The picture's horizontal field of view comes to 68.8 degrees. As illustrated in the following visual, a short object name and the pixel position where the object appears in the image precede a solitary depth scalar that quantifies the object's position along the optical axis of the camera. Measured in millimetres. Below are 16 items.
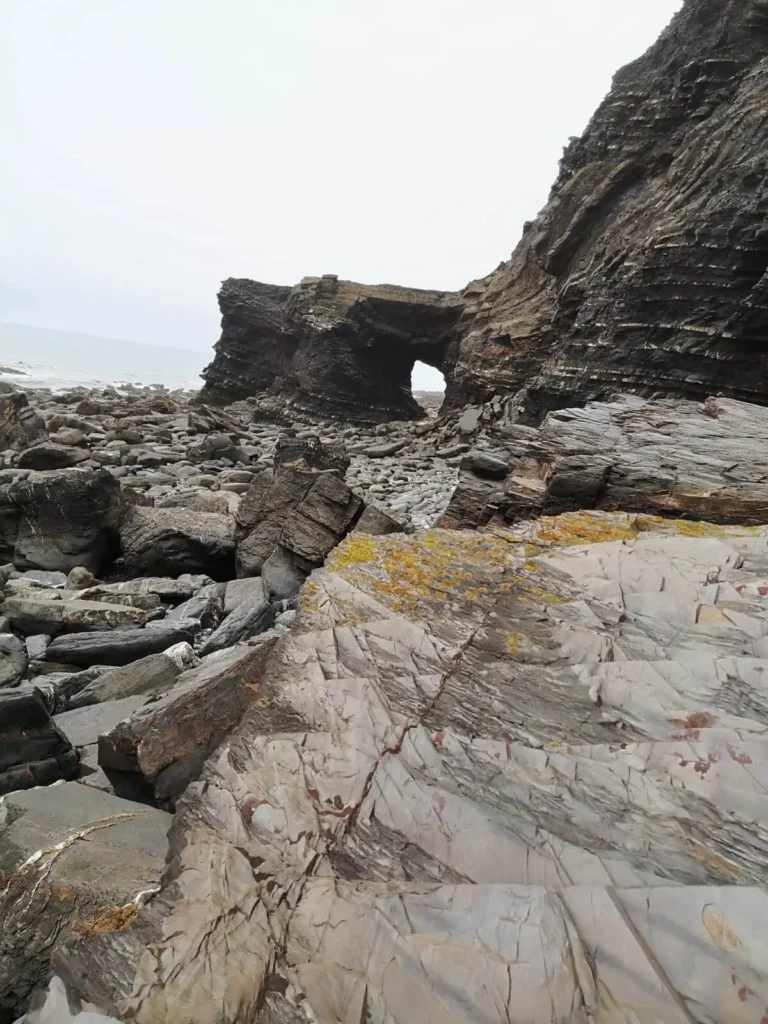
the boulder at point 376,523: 7684
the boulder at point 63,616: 6312
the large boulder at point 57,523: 8562
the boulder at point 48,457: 12781
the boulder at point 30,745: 3695
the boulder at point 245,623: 6145
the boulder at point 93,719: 4473
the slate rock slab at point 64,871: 2379
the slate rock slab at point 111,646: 5822
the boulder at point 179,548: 8391
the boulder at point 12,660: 5227
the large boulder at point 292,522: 7785
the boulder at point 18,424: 16062
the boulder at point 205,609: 6734
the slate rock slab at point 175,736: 3301
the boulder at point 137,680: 5109
